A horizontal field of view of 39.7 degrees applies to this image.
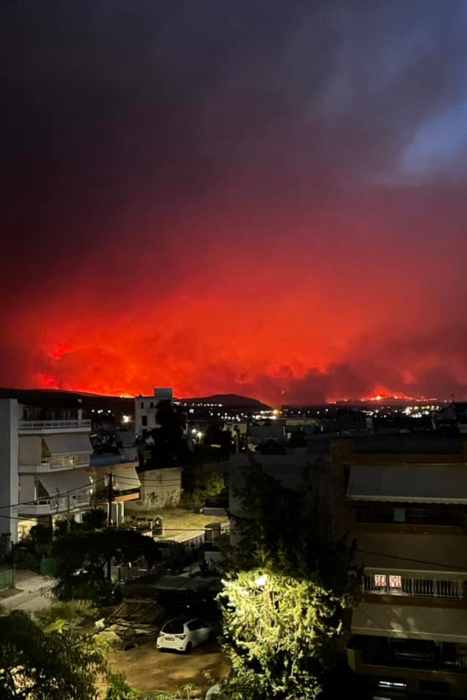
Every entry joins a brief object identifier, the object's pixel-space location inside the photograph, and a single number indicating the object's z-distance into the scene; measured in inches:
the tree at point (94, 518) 1283.2
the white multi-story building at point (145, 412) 3809.1
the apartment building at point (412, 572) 676.1
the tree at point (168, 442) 2009.1
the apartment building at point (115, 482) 1441.9
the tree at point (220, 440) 2549.2
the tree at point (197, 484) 1718.8
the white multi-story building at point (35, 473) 1229.7
